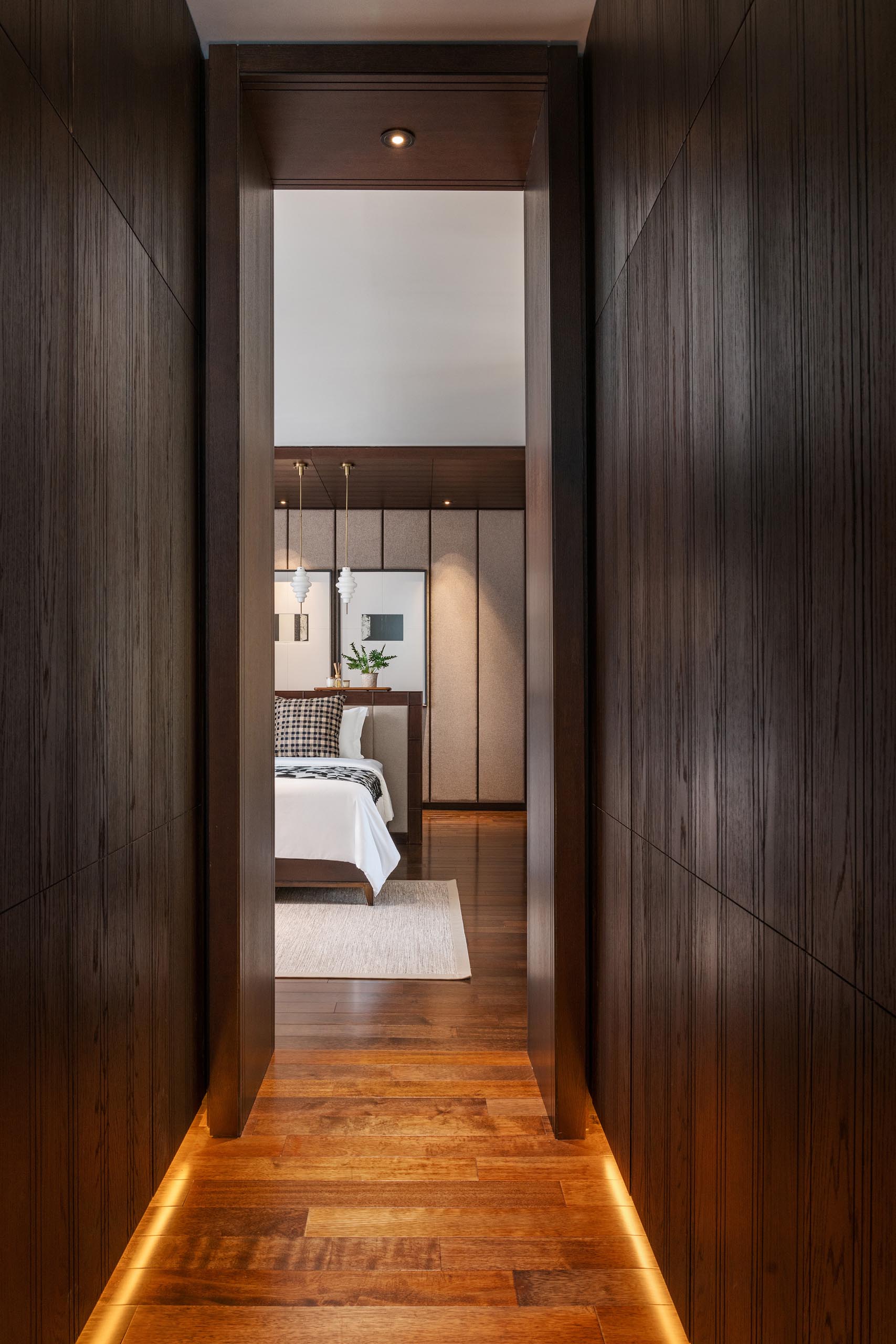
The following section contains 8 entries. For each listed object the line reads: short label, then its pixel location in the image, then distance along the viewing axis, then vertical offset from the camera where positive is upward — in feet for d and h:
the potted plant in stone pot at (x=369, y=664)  24.68 +0.22
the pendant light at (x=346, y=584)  22.41 +2.22
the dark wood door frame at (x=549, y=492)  7.50 +1.52
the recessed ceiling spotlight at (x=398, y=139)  8.17 +4.94
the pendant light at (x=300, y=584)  22.29 +2.19
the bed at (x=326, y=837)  15.14 -2.84
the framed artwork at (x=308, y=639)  26.00 +0.95
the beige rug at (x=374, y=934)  11.55 -3.89
